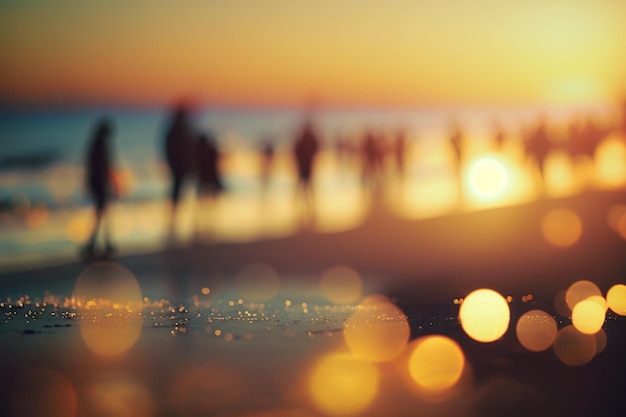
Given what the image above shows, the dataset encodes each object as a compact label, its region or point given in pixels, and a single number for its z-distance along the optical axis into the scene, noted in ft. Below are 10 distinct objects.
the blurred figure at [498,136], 119.24
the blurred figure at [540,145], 105.70
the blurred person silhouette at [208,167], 72.13
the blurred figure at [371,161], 115.85
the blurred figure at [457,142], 110.30
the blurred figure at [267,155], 114.21
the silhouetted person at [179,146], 62.39
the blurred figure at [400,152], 121.37
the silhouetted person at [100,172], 59.00
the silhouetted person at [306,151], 81.25
